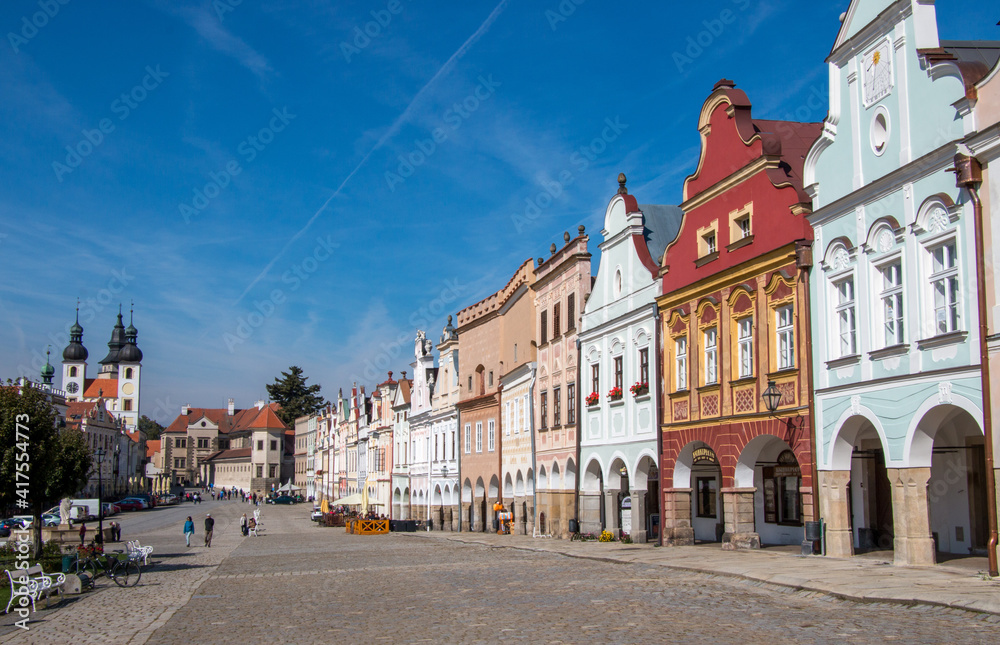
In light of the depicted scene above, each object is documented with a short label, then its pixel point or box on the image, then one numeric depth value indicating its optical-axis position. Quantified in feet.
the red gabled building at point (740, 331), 76.74
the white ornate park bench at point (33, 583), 56.95
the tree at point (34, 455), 90.99
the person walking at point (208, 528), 141.38
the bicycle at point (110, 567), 75.13
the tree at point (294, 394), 552.82
